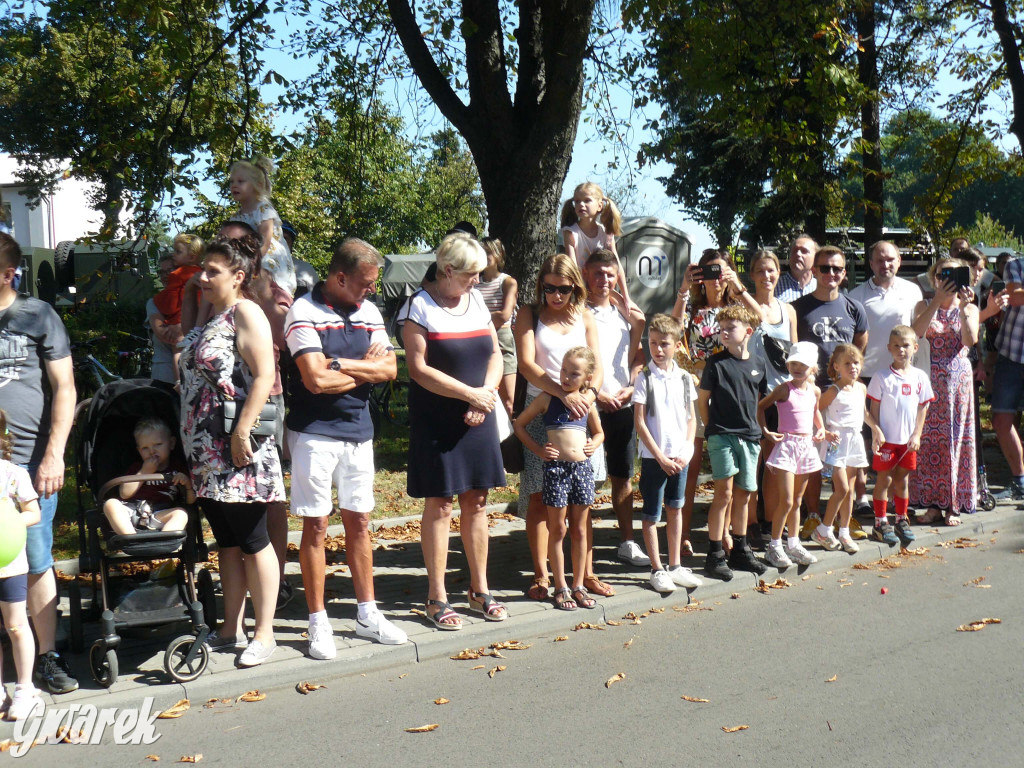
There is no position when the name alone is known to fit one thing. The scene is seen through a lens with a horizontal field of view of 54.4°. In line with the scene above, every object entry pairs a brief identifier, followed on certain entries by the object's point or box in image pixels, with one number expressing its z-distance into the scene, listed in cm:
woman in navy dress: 565
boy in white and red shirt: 775
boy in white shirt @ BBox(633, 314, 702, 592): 645
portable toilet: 1393
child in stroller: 501
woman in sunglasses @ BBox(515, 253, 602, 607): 618
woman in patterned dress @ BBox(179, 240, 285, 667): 495
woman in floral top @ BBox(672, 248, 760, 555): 715
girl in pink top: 697
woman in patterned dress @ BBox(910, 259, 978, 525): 838
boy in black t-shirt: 668
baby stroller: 480
